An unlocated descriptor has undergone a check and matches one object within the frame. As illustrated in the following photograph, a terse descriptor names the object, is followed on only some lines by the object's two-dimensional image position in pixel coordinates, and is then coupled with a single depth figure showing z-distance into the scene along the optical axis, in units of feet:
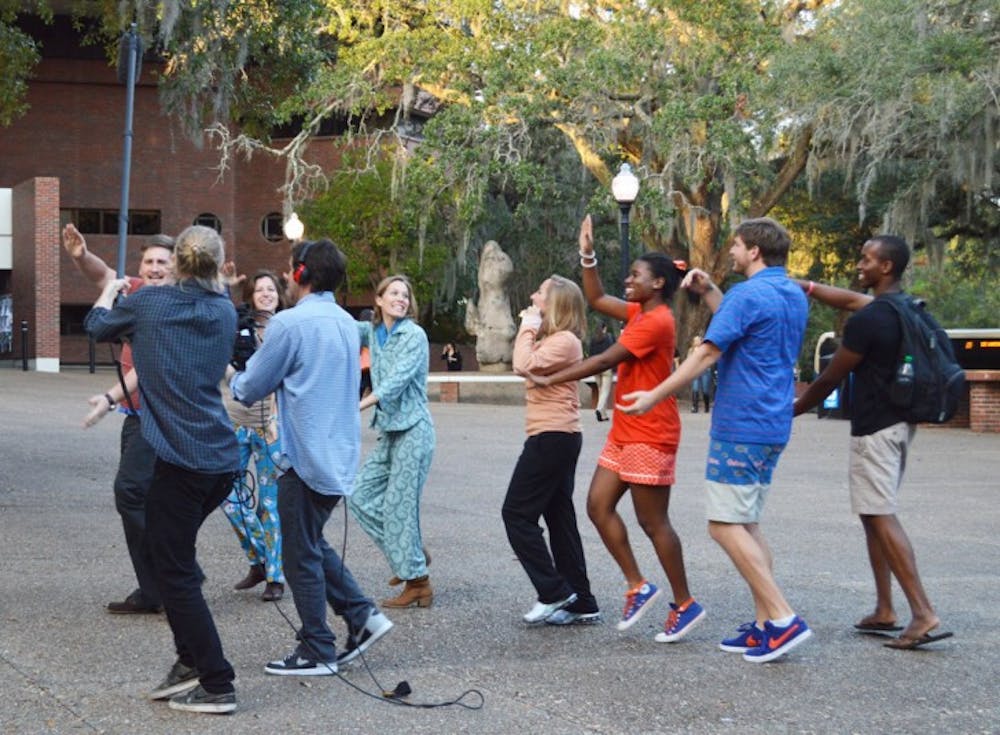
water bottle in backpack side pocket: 22.86
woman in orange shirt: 22.74
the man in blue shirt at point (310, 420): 20.15
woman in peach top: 24.12
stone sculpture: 112.88
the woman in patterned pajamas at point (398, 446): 25.31
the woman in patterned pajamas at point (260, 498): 25.93
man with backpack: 23.03
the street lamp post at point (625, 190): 72.02
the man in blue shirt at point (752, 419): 21.35
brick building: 164.04
